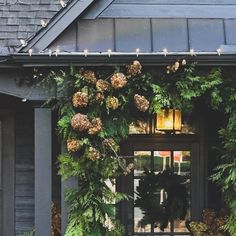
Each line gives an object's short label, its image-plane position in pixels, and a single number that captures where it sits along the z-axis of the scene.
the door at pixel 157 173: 9.88
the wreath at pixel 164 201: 10.06
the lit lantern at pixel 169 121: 9.75
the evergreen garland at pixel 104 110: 7.53
